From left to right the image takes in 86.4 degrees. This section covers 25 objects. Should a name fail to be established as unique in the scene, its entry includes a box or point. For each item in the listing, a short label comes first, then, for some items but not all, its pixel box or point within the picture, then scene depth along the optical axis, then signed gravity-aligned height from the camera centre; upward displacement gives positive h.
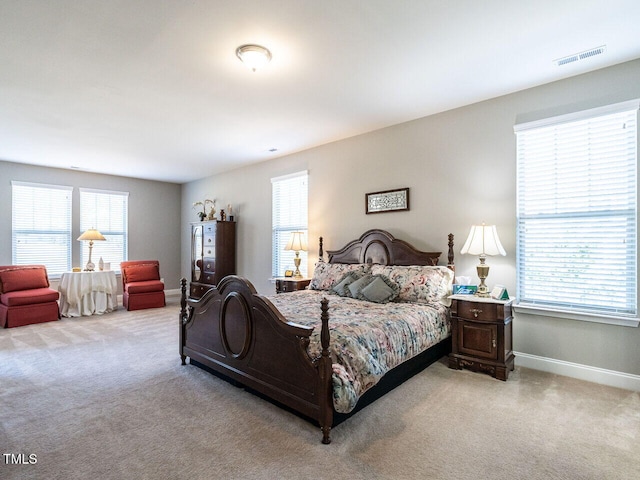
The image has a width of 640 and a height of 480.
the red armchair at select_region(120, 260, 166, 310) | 6.40 -0.90
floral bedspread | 2.23 -0.73
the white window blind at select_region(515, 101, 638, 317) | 2.97 +0.26
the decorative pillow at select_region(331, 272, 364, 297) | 3.90 -0.53
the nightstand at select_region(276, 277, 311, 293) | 4.90 -0.66
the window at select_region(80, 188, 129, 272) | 6.96 +0.36
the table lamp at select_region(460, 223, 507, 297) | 3.34 -0.06
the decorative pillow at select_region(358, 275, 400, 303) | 3.55 -0.54
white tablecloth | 5.88 -0.97
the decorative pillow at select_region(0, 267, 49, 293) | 5.38 -0.67
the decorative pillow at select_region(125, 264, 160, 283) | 6.65 -0.68
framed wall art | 4.36 +0.51
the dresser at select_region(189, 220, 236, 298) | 6.46 -0.29
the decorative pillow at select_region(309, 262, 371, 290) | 4.26 -0.43
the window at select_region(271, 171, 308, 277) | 5.60 +0.41
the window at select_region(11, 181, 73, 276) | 6.20 +0.24
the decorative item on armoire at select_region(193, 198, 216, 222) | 7.02 +0.62
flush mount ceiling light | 2.65 +1.47
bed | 2.25 -0.74
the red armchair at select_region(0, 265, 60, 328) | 5.10 -0.91
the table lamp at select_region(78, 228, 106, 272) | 6.27 +0.03
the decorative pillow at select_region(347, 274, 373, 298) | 3.76 -0.51
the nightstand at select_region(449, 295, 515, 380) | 3.13 -0.91
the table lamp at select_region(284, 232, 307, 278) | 5.21 -0.09
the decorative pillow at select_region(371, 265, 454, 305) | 3.54 -0.47
